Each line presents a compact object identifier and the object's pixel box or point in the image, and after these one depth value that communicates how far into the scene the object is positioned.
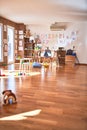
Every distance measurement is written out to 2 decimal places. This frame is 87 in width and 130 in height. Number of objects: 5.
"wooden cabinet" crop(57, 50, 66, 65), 8.55
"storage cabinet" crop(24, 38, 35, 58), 9.06
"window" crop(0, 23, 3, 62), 7.53
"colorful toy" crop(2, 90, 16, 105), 2.59
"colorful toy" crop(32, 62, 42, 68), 6.98
